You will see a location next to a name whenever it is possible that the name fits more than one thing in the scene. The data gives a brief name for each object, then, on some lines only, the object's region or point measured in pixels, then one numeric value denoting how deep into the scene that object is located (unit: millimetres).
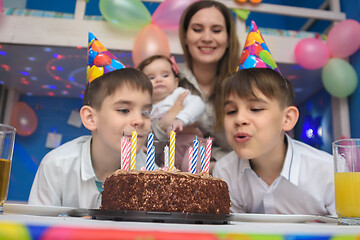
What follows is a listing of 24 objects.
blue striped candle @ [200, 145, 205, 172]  779
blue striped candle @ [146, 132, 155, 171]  760
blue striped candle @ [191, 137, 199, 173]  766
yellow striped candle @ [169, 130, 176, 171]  747
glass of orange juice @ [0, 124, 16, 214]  567
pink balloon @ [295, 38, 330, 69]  2709
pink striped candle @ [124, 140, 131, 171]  769
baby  1733
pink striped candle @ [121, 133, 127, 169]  772
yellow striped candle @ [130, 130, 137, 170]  741
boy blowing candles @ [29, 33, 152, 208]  1204
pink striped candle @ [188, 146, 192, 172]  768
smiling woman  1878
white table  239
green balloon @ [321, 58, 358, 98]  2717
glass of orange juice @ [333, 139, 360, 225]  629
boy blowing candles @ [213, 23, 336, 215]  1160
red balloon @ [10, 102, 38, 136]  3781
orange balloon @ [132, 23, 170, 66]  2281
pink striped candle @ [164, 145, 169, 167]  825
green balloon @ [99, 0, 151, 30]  2428
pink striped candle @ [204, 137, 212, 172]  787
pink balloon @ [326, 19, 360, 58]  2553
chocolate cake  610
